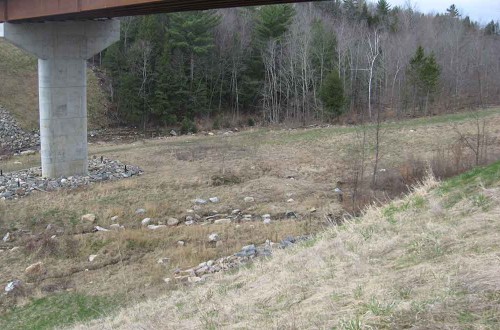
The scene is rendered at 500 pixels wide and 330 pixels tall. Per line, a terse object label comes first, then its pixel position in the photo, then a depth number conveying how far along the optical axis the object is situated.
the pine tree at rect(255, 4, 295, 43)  45.34
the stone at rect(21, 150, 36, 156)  31.60
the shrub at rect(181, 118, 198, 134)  39.88
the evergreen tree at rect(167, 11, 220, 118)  43.66
